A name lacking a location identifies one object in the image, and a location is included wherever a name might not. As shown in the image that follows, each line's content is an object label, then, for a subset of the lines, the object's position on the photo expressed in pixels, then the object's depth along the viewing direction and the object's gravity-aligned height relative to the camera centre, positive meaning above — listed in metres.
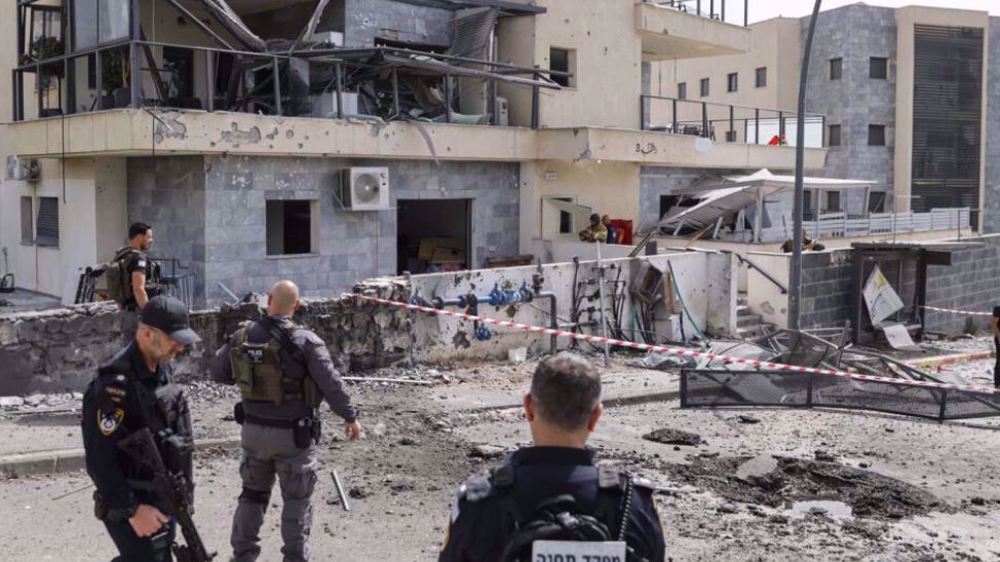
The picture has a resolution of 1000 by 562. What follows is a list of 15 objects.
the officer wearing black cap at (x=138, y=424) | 4.33 -0.80
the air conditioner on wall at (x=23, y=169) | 19.33 +1.10
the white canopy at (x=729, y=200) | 21.66 +0.65
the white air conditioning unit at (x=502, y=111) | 20.48 +2.30
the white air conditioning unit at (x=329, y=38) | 17.25 +3.11
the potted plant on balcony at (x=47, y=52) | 17.69 +2.95
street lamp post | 15.27 +0.16
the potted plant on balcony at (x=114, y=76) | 15.76 +2.29
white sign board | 18.67 -1.16
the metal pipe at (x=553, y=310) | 14.59 -1.08
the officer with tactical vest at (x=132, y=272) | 9.38 -0.37
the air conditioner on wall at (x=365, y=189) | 17.19 +0.68
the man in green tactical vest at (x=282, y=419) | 5.80 -1.03
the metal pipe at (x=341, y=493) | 7.60 -1.90
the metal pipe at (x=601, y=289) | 15.29 -0.82
